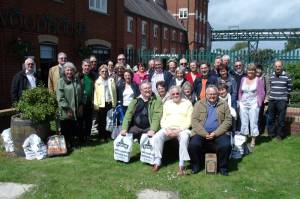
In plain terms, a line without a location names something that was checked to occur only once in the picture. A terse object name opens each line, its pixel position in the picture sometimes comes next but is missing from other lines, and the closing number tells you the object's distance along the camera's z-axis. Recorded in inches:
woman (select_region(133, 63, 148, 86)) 377.4
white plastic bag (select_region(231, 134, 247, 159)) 293.7
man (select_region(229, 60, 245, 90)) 332.5
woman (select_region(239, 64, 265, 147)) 320.2
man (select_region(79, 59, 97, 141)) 327.0
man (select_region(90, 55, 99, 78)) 340.5
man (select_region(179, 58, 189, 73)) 356.9
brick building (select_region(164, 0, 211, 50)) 2075.3
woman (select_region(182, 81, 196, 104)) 299.3
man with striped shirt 334.6
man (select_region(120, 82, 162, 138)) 291.4
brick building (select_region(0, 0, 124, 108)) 477.1
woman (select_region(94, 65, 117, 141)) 332.5
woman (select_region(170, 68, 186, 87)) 327.3
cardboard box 255.3
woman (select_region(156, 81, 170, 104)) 300.3
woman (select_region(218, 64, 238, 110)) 320.5
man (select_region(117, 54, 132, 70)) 378.1
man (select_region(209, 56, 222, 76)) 331.0
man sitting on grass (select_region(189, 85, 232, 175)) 258.7
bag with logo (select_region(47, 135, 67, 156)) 295.0
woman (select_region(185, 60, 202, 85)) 337.9
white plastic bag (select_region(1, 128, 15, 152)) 308.0
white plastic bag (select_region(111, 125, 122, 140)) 330.6
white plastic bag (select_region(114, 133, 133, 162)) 280.1
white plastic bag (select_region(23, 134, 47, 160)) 290.8
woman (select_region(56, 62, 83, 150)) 302.7
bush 293.4
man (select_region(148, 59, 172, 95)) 353.4
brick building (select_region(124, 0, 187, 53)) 1360.7
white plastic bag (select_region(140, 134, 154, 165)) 274.7
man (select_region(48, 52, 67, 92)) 338.6
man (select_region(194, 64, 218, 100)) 318.3
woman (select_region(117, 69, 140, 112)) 335.6
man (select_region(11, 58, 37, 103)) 316.8
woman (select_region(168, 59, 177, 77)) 356.8
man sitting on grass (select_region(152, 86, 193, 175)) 268.4
